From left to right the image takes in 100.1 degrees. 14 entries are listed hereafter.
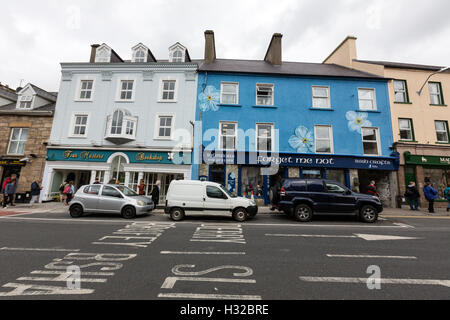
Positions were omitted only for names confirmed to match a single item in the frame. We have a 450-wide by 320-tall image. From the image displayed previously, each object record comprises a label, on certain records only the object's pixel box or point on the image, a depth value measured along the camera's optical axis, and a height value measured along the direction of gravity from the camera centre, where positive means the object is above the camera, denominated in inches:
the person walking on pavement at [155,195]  456.4 -15.1
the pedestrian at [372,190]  452.8 +14.4
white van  348.2 -18.6
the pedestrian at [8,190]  468.0 -15.4
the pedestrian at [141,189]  480.4 -2.0
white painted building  562.9 +203.9
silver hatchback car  366.3 -29.1
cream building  545.6 +232.3
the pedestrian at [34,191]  484.0 -16.2
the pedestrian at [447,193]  461.8 +13.7
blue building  550.6 +195.0
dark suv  346.9 -12.2
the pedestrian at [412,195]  482.6 +6.6
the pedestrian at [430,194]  447.2 +9.5
